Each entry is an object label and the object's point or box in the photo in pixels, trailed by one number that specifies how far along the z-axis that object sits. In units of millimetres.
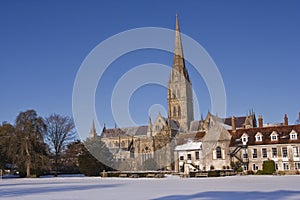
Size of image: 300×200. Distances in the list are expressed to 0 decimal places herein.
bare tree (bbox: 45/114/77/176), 61094
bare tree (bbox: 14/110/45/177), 54081
